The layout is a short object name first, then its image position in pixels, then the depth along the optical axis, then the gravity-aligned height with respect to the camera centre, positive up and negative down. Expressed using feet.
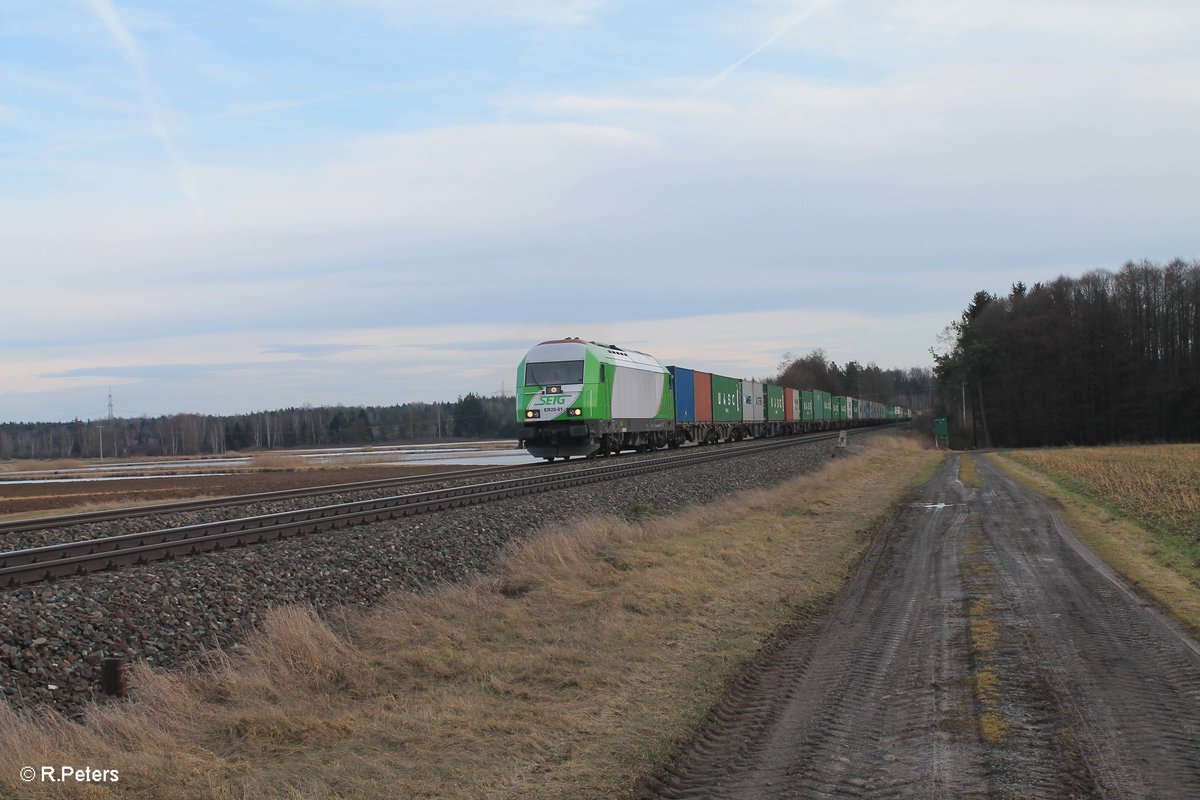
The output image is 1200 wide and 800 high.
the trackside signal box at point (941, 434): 222.07 -5.45
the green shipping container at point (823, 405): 252.11 +2.64
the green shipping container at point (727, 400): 158.92 +2.97
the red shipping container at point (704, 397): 148.32 +3.28
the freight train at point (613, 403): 98.63 +2.00
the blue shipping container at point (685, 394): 136.87 +3.58
